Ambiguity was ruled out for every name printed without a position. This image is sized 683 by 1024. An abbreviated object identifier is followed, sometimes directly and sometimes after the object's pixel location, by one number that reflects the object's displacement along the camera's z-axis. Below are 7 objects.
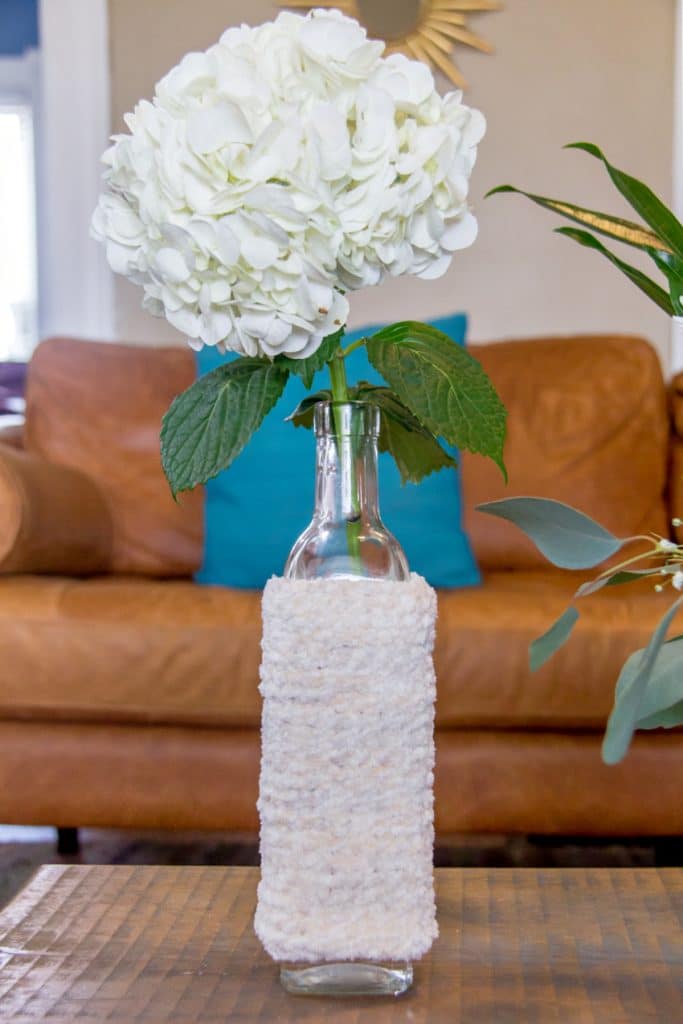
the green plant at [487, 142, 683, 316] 0.98
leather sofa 1.92
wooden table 1.01
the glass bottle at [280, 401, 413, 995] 1.04
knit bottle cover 1.04
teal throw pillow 2.34
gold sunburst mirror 3.89
